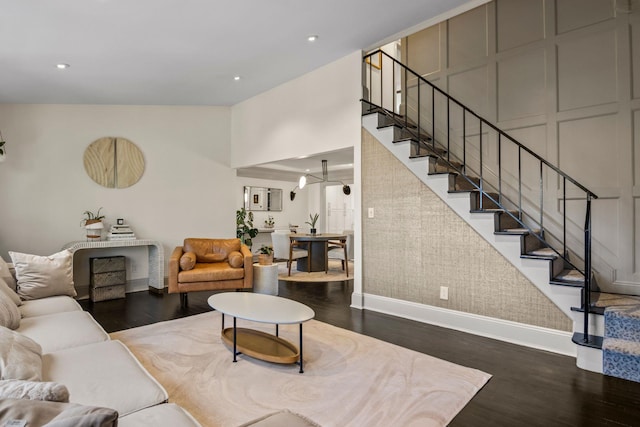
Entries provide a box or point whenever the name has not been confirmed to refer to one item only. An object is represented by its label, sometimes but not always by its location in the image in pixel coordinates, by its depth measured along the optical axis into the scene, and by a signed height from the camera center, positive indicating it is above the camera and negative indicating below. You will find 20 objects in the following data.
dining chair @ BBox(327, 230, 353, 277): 6.59 -0.79
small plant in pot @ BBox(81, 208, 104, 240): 4.79 -0.10
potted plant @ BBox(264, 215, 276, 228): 9.10 -0.10
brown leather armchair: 4.24 -0.63
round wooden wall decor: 5.06 +0.84
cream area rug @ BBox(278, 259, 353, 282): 6.04 -1.04
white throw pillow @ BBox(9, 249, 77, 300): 3.10 -0.52
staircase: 2.60 +0.16
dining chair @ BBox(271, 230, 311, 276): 6.78 -0.59
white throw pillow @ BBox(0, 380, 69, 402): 0.87 -0.44
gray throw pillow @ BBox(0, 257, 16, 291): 2.96 -0.49
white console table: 4.57 -0.45
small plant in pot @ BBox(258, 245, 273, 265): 5.22 -0.58
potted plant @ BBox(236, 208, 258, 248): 7.97 -0.27
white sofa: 1.32 -0.73
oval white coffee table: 2.53 -0.72
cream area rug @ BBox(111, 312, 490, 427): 2.00 -1.10
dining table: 6.54 -0.69
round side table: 4.96 -0.86
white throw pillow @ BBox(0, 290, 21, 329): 2.17 -0.61
